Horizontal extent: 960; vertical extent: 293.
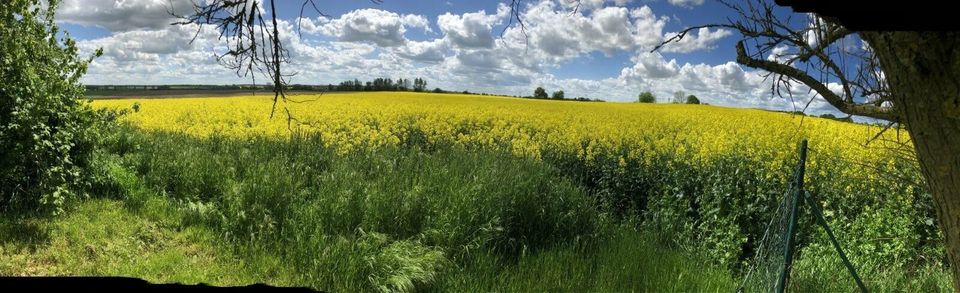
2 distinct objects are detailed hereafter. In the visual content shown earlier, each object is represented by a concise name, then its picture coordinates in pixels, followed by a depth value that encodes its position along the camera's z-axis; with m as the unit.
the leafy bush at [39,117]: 6.84
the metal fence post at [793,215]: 4.11
